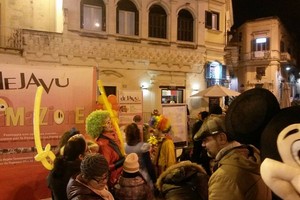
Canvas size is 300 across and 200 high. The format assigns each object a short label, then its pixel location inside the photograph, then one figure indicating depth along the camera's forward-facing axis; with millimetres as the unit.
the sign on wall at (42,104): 3320
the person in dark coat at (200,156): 4673
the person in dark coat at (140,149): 3686
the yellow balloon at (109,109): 3595
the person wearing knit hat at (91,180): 1965
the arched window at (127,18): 12599
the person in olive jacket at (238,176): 1670
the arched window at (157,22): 13350
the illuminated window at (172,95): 13565
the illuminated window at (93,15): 11795
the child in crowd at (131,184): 2336
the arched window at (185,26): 14006
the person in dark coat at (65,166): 2505
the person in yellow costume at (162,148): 4387
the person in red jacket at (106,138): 3069
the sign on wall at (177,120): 6318
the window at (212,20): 14769
